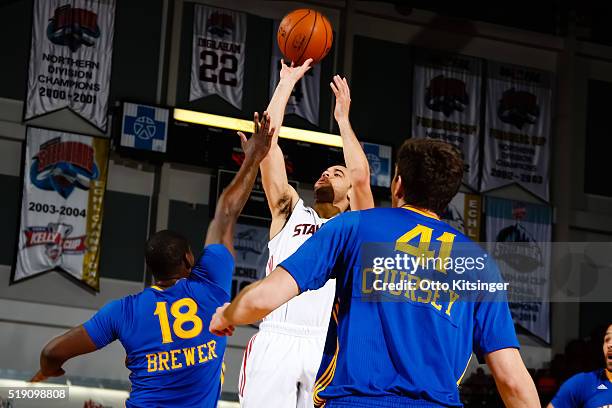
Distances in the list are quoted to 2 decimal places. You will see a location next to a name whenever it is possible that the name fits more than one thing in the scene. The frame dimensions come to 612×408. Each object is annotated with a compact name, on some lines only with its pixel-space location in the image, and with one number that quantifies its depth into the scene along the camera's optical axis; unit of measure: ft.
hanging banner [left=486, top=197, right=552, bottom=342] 54.39
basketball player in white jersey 16.79
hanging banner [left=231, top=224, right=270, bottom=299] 49.03
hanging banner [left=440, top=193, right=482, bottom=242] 54.19
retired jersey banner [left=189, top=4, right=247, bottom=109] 51.21
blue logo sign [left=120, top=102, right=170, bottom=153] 47.91
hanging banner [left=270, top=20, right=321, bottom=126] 52.54
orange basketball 20.17
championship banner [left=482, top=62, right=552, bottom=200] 56.75
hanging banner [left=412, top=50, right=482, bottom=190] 55.67
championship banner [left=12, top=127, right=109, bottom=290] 45.98
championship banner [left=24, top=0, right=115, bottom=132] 47.85
